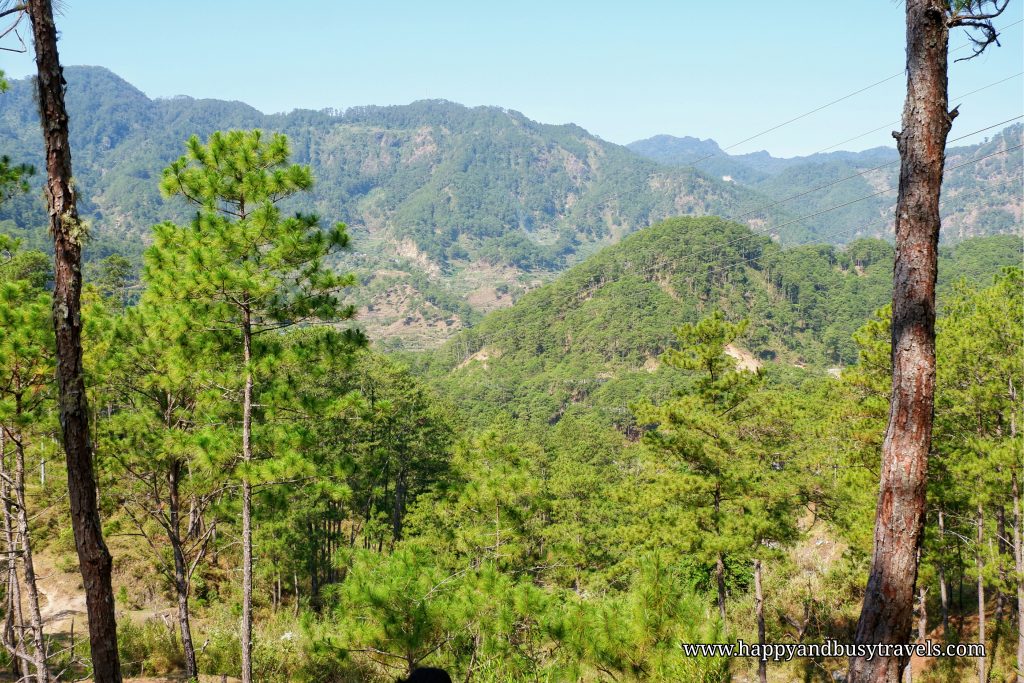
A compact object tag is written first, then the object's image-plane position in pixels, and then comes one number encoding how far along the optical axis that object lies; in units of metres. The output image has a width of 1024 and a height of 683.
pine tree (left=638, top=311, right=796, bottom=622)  11.18
